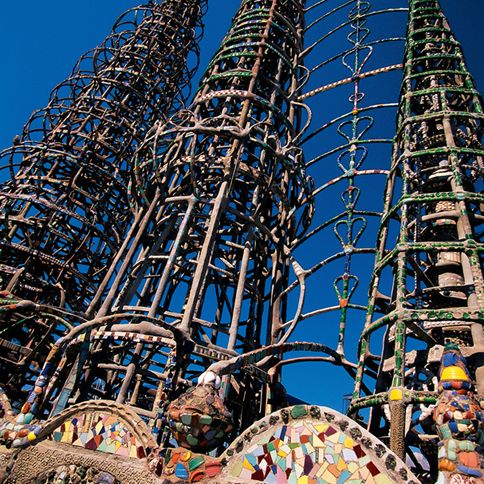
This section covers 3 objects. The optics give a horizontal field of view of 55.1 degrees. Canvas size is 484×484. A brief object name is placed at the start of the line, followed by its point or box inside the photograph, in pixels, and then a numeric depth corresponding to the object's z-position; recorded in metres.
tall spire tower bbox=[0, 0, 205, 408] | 13.26
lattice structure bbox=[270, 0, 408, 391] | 10.62
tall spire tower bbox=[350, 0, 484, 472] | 6.61
